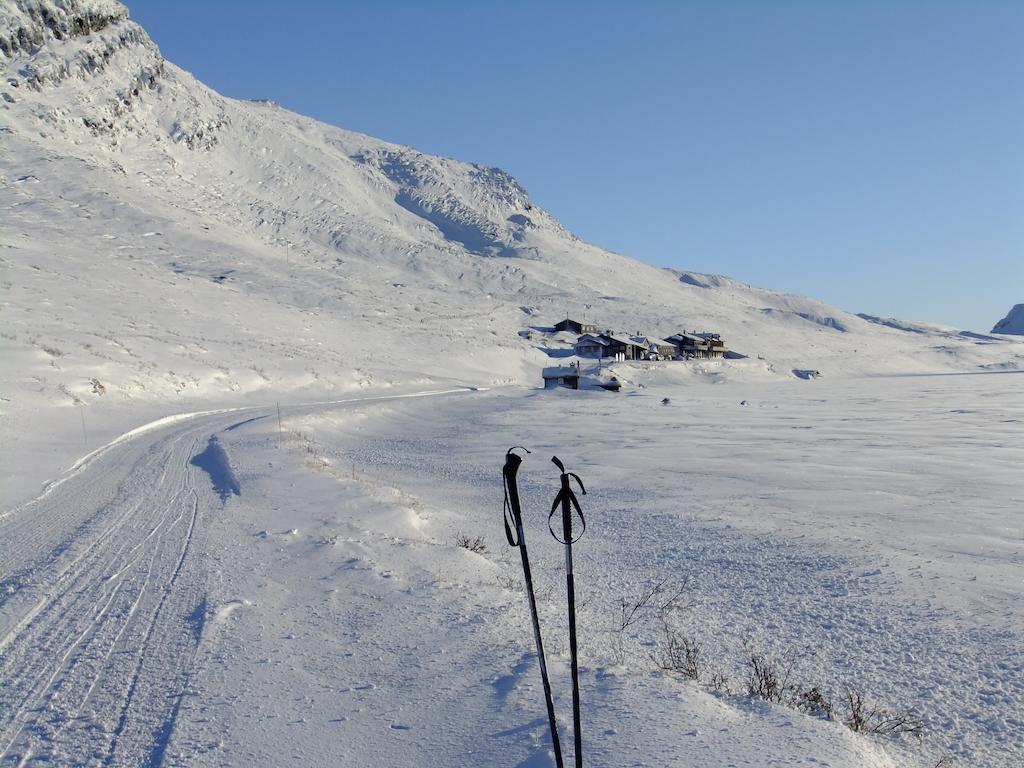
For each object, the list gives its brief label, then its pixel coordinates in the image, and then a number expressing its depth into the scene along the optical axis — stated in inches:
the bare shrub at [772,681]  218.8
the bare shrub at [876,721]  213.3
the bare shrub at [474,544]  427.8
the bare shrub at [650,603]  320.5
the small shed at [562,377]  2426.2
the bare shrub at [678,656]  237.3
